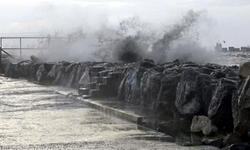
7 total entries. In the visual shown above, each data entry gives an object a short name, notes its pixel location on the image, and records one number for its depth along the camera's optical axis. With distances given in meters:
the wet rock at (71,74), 26.69
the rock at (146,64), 20.92
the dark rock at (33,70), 35.59
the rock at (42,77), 31.07
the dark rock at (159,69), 18.57
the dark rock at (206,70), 16.48
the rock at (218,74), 14.84
